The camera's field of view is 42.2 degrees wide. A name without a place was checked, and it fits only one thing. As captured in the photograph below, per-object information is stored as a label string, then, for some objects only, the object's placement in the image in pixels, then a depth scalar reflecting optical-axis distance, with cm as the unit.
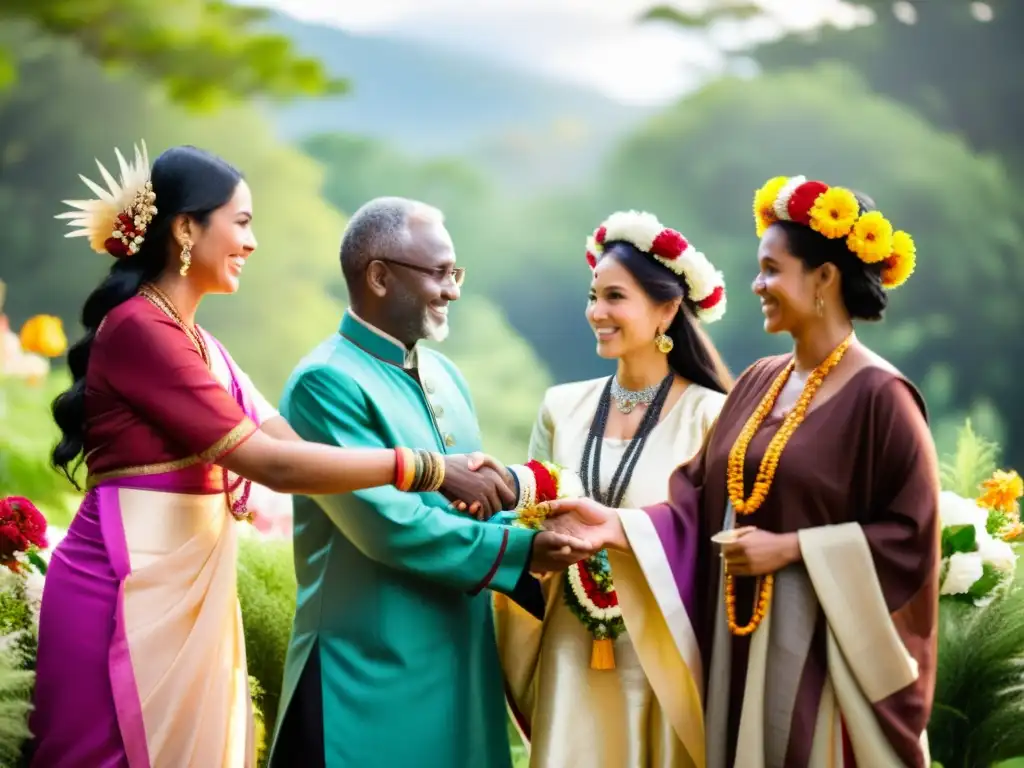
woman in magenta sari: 294
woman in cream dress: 351
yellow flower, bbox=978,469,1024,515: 401
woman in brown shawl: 296
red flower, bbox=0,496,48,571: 352
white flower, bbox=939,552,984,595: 383
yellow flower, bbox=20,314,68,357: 652
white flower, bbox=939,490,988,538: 387
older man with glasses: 321
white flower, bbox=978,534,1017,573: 385
